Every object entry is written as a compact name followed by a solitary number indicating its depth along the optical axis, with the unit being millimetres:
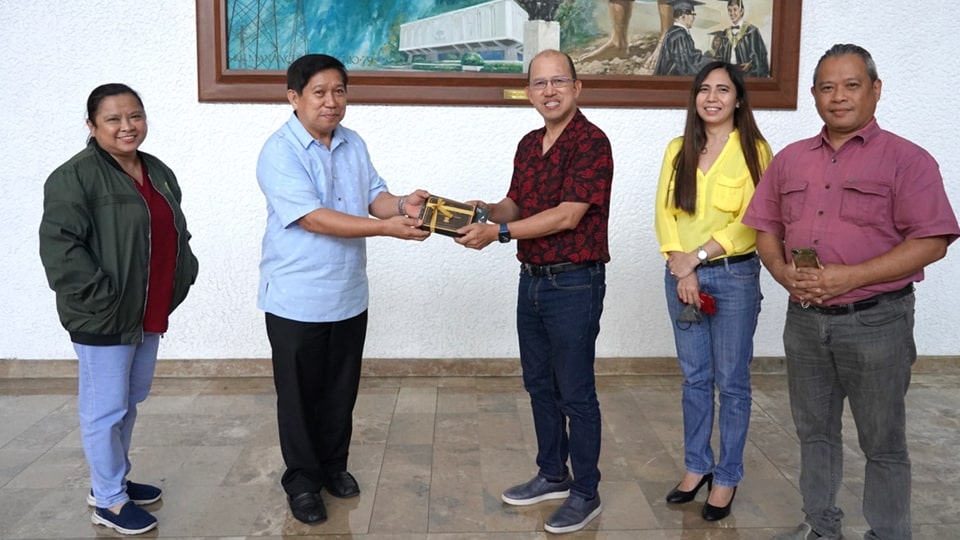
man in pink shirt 2227
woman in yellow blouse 2707
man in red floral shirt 2621
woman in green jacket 2525
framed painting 4277
